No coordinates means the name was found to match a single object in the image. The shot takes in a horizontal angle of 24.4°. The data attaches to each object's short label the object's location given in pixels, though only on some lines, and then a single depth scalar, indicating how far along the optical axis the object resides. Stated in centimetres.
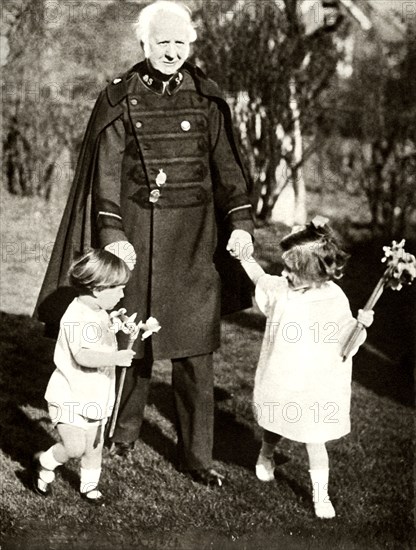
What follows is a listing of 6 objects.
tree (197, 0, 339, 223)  767
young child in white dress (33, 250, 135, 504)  421
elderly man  444
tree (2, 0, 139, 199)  747
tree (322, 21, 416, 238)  774
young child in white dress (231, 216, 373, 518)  428
